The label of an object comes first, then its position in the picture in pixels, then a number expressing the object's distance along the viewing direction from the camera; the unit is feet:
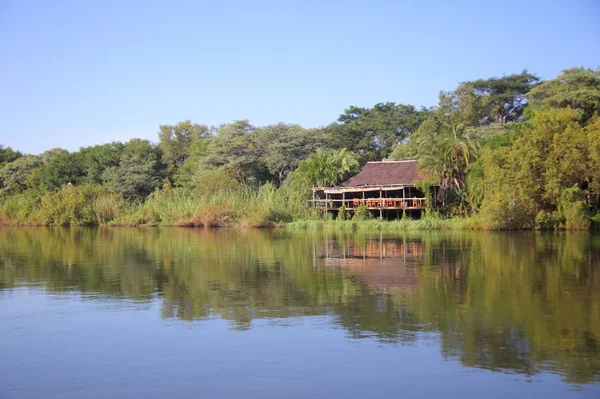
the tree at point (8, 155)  222.07
